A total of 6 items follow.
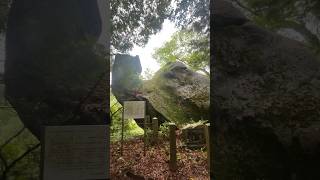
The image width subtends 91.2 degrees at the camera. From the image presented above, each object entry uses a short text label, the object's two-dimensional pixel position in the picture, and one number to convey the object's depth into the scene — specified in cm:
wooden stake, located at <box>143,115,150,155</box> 357
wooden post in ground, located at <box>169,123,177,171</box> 305
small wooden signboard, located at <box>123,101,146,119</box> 376
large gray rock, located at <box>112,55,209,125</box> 441
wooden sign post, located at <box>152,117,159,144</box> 384
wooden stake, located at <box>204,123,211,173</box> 329
